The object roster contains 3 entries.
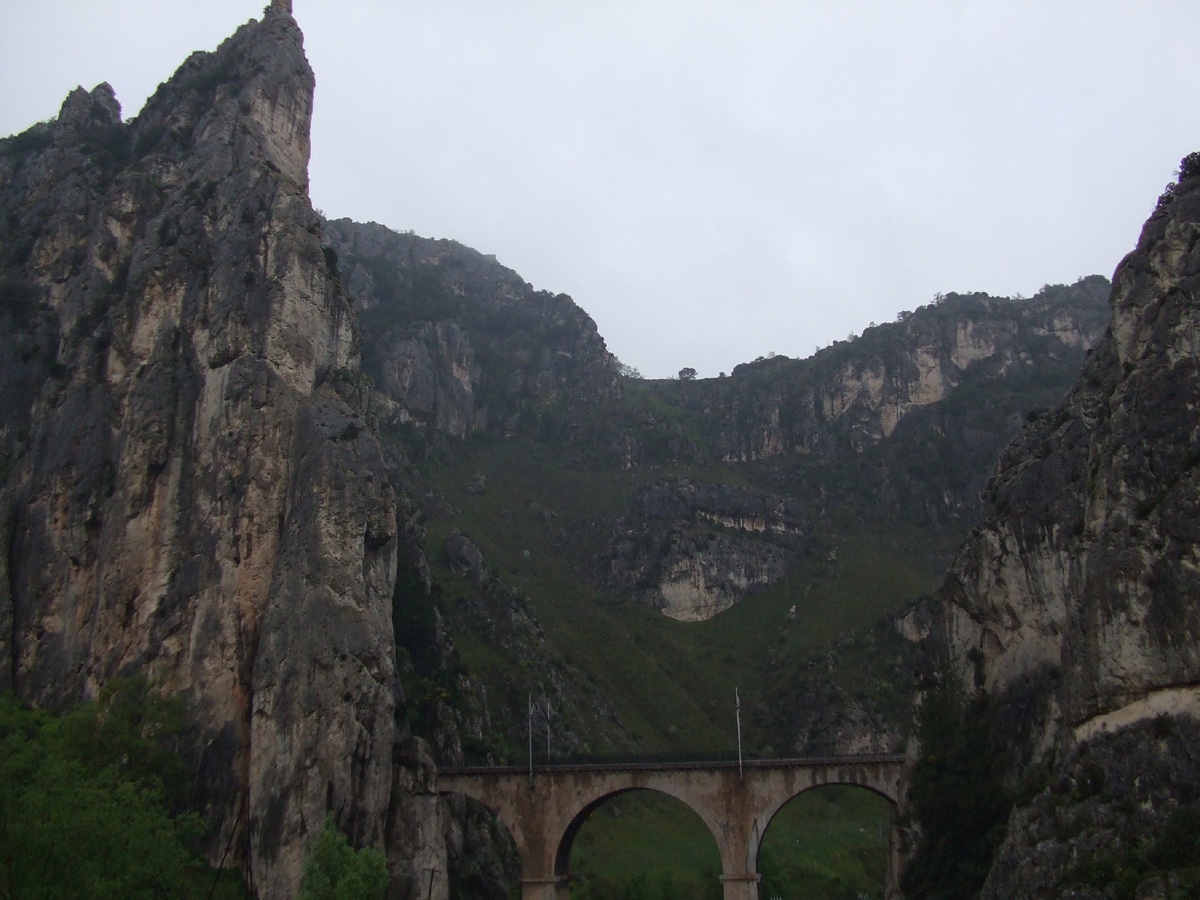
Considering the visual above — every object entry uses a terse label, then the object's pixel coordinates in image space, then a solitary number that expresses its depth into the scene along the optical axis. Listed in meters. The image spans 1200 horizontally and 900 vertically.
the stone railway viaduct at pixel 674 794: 57.00
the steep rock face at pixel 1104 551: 38.26
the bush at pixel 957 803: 48.06
